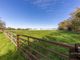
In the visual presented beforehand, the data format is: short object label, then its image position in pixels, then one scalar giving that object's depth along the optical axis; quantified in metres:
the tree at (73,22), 12.87
